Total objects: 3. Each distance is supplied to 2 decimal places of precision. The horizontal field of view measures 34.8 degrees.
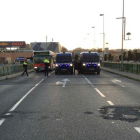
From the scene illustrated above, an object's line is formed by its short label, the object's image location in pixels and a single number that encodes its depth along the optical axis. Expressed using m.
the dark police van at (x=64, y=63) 27.22
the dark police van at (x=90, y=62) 27.17
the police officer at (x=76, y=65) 29.95
